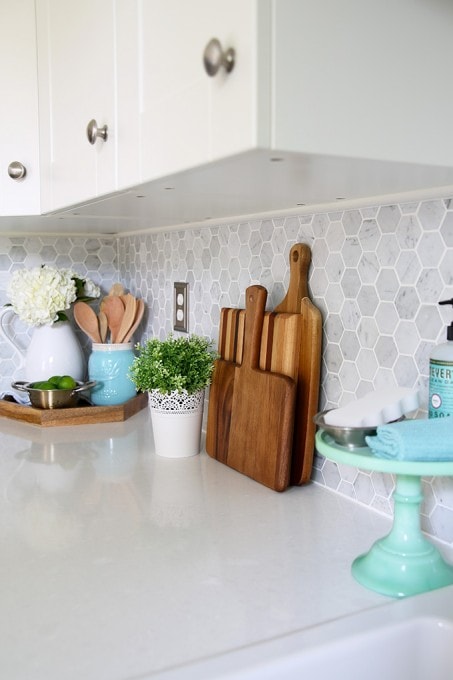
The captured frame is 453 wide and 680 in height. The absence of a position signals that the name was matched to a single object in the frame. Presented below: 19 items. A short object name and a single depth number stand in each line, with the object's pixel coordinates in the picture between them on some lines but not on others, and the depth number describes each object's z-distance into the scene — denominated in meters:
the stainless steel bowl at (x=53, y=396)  1.84
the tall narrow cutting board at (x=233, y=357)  1.26
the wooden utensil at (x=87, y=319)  2.00
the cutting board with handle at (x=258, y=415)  1.23
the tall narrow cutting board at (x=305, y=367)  1.25
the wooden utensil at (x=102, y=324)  2.04
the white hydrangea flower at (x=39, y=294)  1.90
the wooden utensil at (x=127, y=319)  2.00
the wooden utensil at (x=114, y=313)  2.04
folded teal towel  0.83
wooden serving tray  1.80
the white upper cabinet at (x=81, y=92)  1.02
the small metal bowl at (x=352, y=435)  0.91
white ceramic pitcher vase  1.95
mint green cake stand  0.87
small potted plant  1.43
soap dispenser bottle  0.92
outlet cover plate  1.82
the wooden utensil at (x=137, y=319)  2.00
